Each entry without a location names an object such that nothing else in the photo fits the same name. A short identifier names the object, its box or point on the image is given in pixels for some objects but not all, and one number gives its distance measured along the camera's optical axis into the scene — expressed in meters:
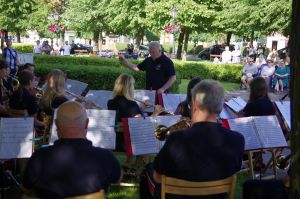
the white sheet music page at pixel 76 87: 7.59
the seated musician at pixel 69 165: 2.99
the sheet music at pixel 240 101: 6.80
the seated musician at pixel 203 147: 3.27
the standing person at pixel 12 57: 10.87
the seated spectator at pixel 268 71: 17.23
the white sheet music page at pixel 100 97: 6.91
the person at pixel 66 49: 29.64
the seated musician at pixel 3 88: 6.76
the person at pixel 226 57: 25.97
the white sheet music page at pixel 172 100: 6.67
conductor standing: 8.20
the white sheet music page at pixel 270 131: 5.11
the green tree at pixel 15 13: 39.26
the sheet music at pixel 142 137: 4.82
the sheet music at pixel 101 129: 4.85
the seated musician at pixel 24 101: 6.25
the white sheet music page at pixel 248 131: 5.04
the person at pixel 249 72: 17.78
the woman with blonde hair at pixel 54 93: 6.11
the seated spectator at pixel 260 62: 18.67
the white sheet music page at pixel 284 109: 6.07
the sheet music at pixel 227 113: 6.41
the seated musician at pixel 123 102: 5.90
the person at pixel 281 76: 17.73
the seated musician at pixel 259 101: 5.98
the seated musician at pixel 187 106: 5.51
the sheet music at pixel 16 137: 4.29
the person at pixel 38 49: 28.08
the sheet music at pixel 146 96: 7.06
